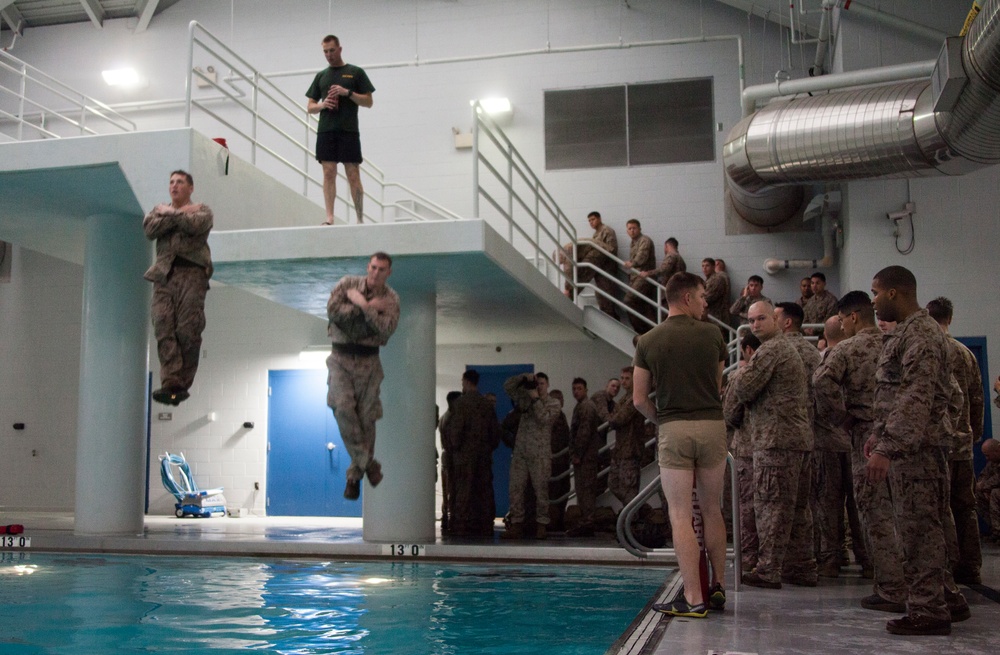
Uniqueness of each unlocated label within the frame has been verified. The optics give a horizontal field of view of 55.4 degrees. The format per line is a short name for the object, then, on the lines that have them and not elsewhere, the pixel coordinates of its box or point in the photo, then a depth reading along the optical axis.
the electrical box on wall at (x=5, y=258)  17.52
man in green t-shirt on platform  8.12
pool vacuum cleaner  14.94
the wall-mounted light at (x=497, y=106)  15.97
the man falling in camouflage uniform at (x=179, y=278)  5.89
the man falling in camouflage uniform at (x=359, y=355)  6.58
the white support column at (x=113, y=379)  10.81
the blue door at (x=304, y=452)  15.88
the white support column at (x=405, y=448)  10.11
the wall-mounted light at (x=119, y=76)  16.78
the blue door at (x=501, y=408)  15.63
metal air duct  8.23
